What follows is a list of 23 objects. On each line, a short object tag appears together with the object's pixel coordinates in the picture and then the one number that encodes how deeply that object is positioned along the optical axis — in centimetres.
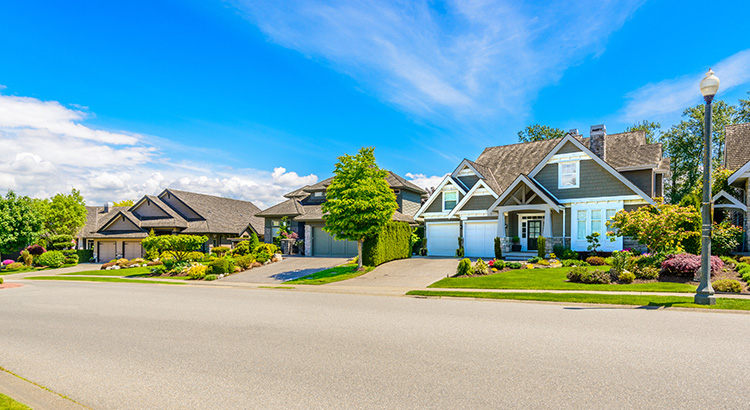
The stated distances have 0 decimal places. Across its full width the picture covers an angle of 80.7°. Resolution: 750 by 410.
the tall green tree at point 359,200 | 2469
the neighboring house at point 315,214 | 3572
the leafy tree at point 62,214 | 4581
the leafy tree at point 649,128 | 4756
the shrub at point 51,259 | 3906
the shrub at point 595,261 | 2247
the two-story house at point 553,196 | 2594
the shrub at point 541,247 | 2529
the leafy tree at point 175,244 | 3081
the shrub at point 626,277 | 1670
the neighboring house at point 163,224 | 4322
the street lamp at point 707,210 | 1173
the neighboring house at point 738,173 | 2253
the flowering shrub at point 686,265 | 1619
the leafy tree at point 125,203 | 9029
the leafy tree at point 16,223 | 3672
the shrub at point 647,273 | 1686
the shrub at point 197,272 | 2678
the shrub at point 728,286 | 1385
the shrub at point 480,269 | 2097
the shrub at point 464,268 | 2094
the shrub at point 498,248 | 2677
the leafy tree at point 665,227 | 1897
